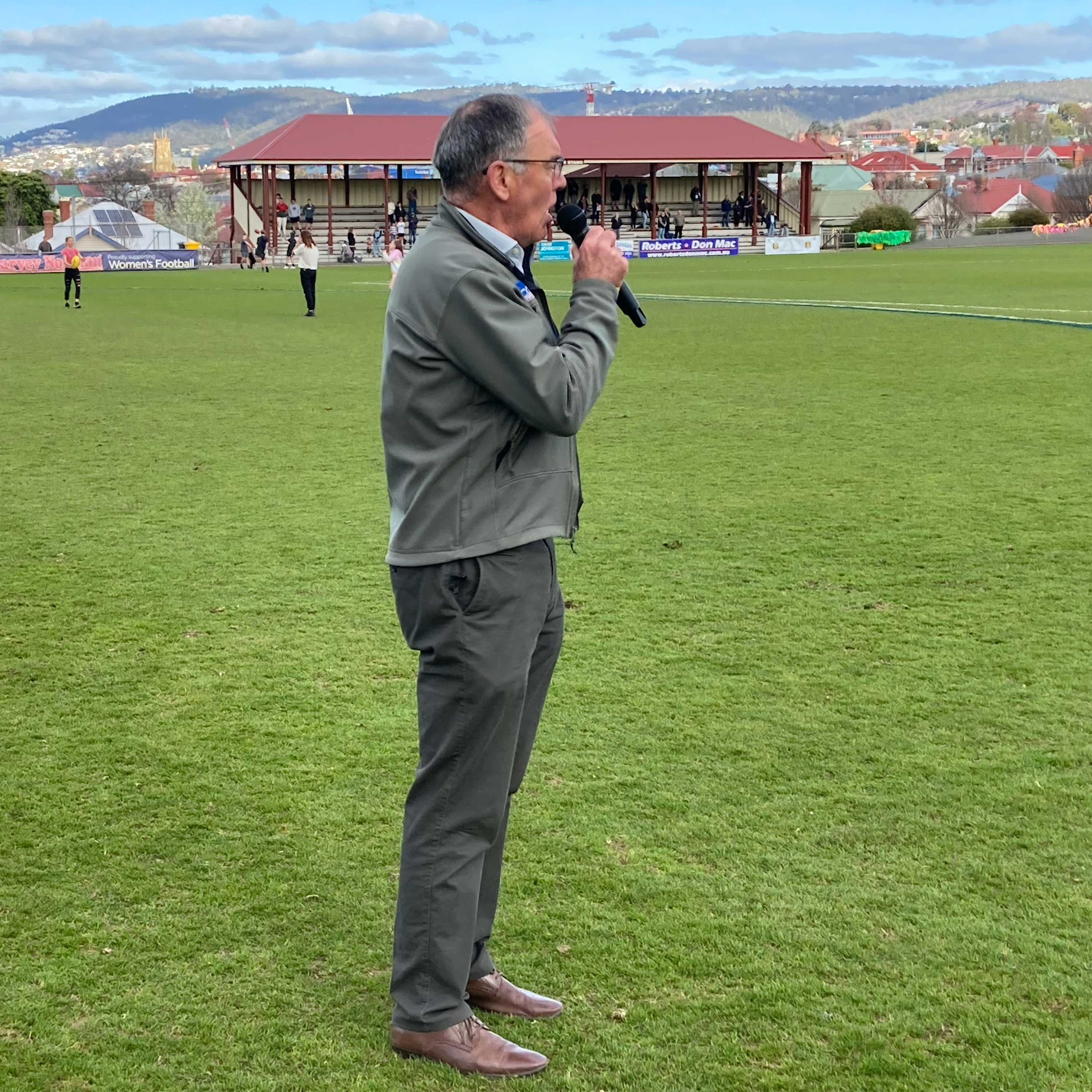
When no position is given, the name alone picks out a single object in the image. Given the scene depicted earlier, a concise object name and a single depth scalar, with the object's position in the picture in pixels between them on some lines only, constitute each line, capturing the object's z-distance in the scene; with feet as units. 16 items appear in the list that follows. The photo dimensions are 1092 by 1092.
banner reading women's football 174.50
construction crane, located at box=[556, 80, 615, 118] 288.71
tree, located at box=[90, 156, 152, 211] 440.04
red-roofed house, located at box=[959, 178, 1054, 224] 422.82
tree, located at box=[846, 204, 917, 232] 217.77
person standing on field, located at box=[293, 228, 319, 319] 87.81
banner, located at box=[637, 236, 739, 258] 189.47
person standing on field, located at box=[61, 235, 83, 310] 99.30
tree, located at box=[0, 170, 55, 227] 301.43
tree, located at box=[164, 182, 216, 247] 417.90
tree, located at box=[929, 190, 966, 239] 249.55
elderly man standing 9.49
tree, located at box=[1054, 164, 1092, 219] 274.98
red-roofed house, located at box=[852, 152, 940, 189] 491.72
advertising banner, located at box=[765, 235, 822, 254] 202.39
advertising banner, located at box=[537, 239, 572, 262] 168.66
